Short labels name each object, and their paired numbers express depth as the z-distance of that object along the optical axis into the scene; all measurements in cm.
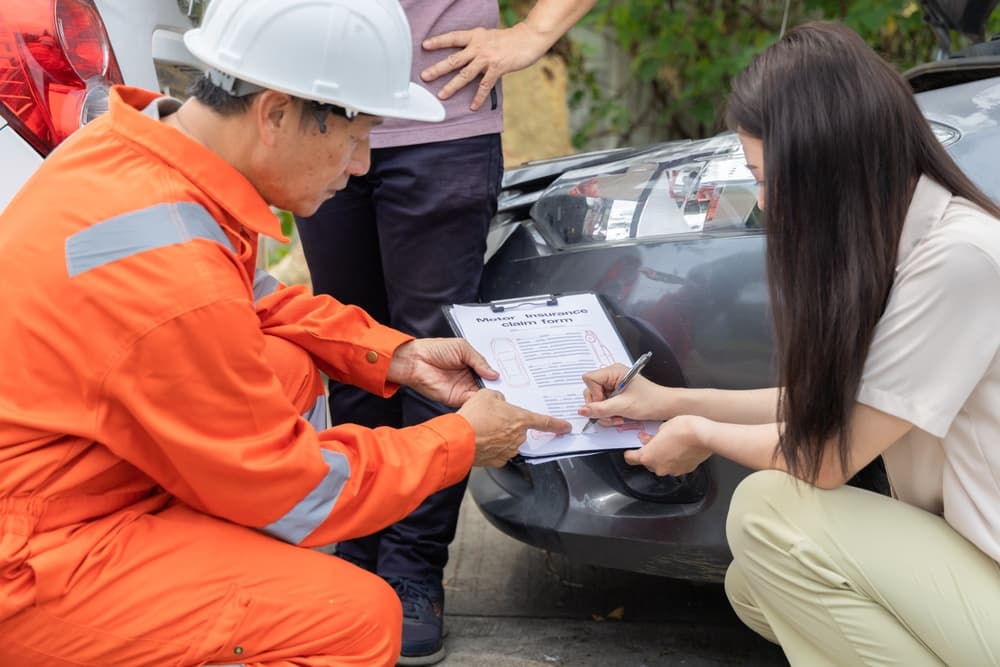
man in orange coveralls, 176
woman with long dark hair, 180
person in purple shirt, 262
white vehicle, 218
